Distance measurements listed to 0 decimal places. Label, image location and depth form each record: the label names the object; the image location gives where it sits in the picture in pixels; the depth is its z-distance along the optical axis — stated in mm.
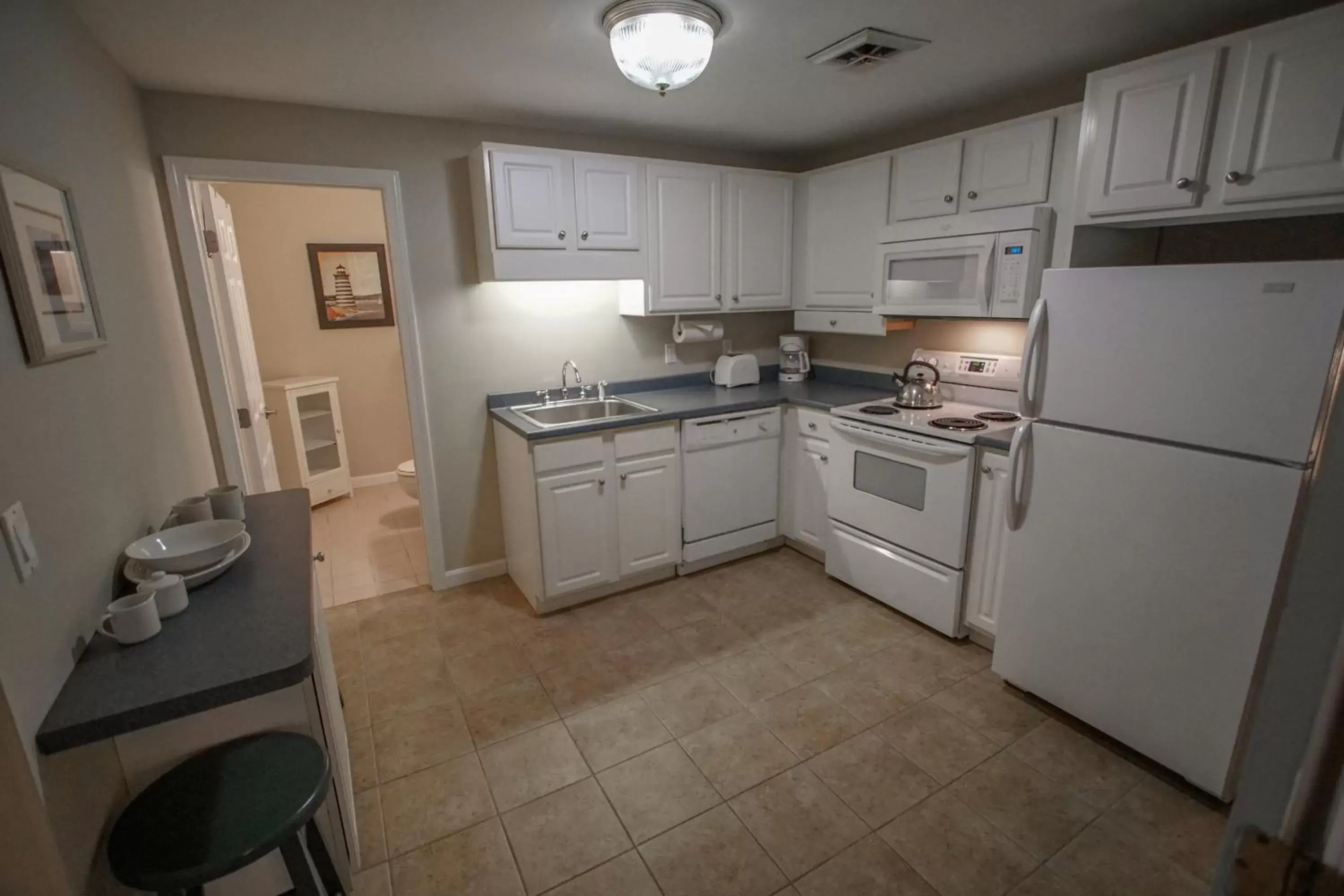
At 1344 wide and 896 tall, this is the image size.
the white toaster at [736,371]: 3688
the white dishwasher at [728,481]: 3209
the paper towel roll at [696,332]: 3582
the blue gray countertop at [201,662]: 1053
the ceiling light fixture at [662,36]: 1751
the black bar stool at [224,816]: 1027
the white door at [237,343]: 2643
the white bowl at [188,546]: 1498
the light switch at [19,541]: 1005
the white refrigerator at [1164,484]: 1611
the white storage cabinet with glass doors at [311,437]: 4262
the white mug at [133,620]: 1244
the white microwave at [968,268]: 2453
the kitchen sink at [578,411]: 3223
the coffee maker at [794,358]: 3898
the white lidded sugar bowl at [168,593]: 1354
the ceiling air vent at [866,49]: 2012
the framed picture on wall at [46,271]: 1159
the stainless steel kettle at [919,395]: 3000
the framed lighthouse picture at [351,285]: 4566
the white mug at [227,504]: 1924
